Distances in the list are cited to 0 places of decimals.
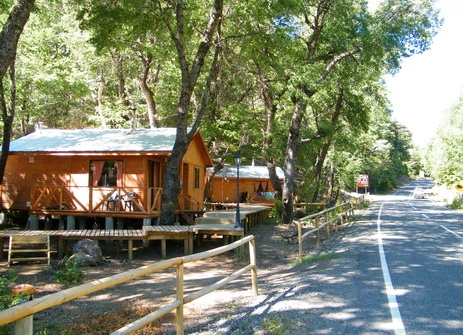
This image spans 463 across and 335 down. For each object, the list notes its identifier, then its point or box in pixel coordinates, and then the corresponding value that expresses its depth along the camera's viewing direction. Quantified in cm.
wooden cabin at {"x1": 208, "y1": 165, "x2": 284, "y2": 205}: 3584
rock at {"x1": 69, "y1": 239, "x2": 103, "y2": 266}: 1198
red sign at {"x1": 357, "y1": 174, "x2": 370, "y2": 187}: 5484
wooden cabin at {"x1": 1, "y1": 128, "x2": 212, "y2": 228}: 1629
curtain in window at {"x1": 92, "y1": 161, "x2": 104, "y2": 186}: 1739
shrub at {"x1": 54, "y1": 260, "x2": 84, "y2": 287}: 1006
